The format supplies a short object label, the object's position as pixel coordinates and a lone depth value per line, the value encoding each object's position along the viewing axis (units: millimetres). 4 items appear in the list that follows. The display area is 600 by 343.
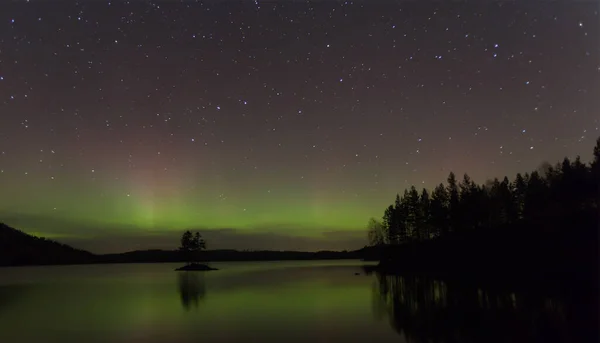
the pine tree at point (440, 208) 83200
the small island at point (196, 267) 131000
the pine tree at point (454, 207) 78250
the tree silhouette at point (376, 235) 149125
